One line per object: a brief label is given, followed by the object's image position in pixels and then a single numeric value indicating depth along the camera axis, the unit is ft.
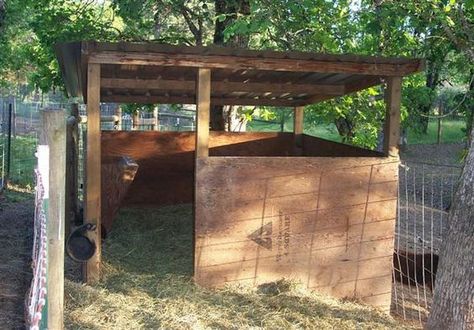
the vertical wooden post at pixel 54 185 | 9.08
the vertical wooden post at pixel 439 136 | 75.66
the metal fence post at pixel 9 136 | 36.55
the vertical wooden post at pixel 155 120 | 52.85
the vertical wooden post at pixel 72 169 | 22.66
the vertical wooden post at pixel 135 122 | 49.91
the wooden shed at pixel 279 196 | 17.74
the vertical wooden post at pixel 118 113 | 53.07
